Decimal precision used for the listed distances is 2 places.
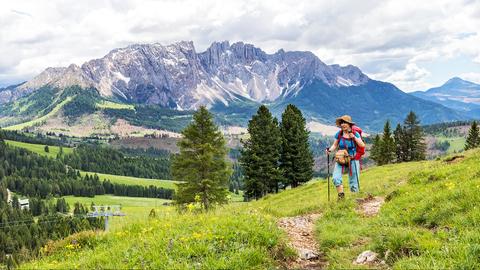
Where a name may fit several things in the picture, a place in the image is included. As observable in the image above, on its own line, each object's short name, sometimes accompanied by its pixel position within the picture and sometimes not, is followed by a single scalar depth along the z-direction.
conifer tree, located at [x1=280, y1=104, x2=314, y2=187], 59.88
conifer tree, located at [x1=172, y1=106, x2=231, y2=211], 45.69
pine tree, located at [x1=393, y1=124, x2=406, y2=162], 88.06
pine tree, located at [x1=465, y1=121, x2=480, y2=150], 83.24
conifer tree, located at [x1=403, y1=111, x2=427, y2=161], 86.56
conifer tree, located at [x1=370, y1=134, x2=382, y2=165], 82.34
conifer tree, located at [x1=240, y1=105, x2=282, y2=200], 56.16
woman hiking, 16.50
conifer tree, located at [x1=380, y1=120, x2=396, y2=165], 81.62
